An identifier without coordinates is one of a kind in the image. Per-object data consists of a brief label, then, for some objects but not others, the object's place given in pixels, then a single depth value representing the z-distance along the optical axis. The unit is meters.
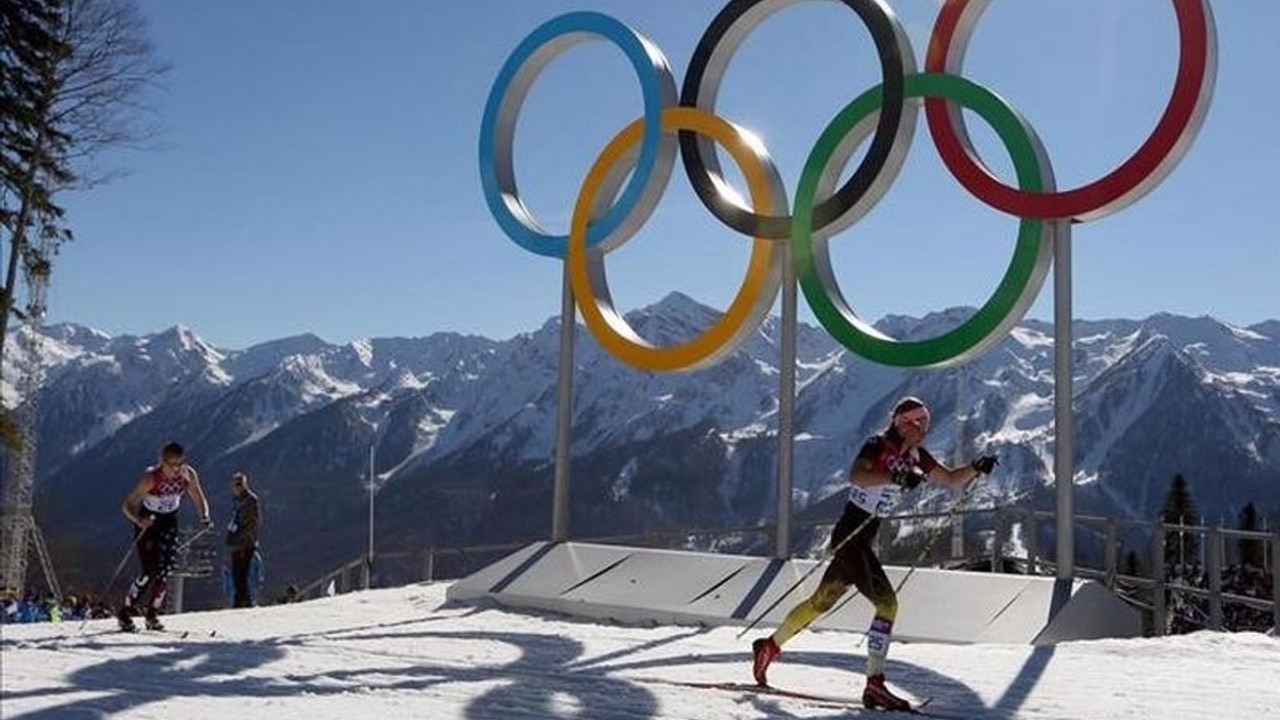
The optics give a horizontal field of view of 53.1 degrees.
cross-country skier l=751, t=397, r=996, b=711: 8.21
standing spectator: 16.48
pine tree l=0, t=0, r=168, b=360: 25.97
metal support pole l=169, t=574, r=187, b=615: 18.03
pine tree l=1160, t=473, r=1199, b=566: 117.44
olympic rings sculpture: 12.56
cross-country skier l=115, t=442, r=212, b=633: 11.82
